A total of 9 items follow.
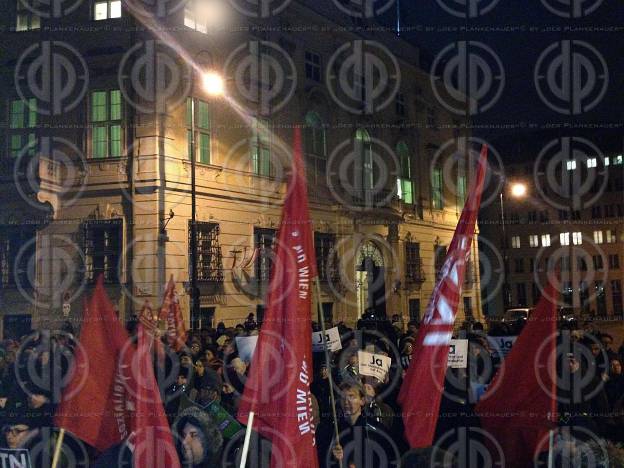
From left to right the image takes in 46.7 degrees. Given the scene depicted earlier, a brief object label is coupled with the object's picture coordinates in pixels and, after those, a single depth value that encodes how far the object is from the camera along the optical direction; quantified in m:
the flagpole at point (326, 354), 5.52
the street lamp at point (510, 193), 26.03
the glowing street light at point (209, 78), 19.82
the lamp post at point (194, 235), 16.98
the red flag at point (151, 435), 5.20
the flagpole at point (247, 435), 4.88
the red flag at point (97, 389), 6.11
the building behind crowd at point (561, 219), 65.12
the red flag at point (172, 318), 12.49
